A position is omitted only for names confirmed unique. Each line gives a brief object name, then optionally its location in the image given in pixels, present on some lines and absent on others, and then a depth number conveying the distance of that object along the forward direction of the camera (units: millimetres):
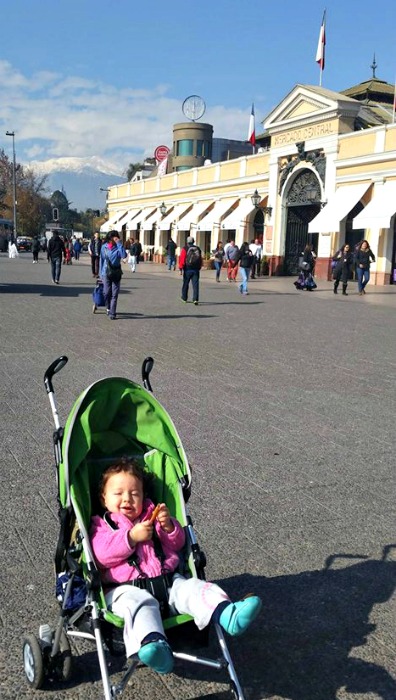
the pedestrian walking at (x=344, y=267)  20938
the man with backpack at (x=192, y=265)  15641
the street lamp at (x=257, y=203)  32938
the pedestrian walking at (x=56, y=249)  19539
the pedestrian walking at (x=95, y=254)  25219
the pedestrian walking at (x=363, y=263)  21094
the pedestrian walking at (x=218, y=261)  27594
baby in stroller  2248
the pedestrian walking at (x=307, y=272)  22797
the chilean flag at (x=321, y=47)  31094
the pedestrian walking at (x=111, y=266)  12430
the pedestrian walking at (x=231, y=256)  25047
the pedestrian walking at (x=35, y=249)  38344
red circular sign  57831
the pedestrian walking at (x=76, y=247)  44891
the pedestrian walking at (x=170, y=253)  36188
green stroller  2432
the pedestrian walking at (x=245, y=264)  19281
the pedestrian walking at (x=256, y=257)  31203
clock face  56281
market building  27047
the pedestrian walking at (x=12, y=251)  42509
